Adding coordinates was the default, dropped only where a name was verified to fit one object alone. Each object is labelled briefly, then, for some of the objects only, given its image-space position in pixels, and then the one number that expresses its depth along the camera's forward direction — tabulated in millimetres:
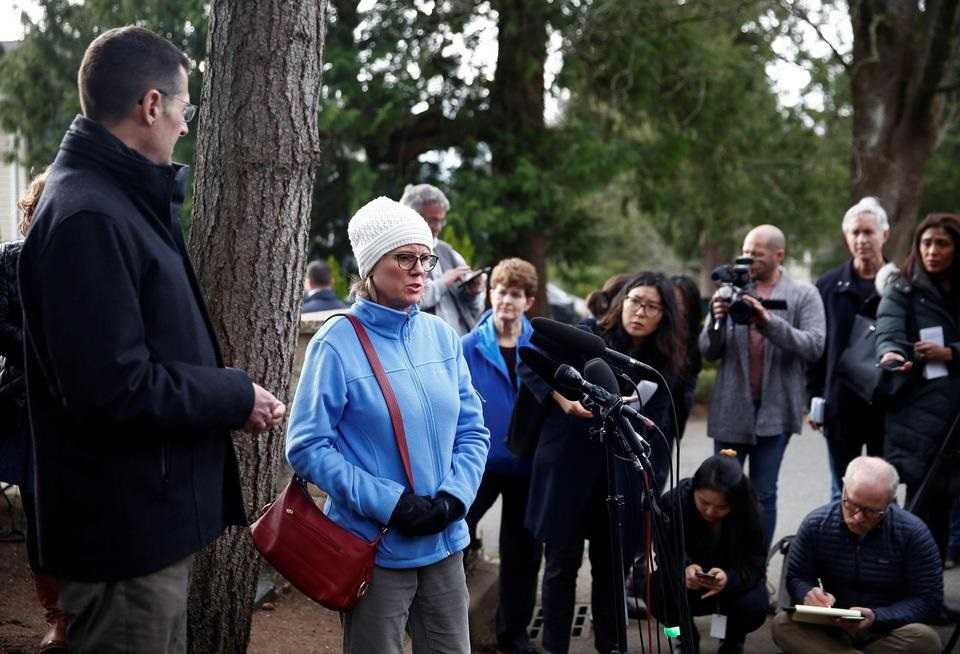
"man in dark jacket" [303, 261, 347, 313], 10109
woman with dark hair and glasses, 5375
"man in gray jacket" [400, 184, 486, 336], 6723
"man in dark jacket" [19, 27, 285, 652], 2689
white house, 21672
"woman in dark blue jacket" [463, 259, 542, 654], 5777
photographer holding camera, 6473
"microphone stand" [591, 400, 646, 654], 3367
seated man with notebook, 5441
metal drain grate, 6355
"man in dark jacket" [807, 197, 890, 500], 6910
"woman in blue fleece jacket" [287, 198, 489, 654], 3406
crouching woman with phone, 5488
